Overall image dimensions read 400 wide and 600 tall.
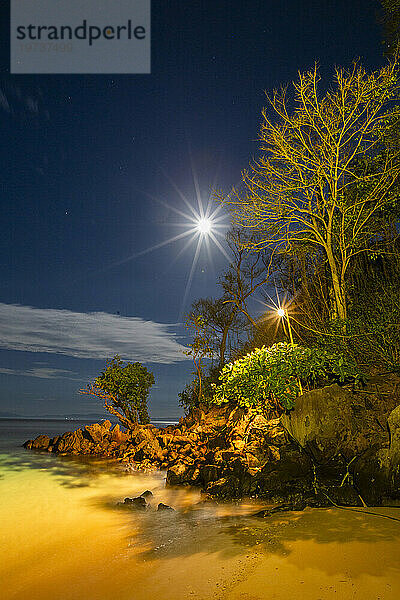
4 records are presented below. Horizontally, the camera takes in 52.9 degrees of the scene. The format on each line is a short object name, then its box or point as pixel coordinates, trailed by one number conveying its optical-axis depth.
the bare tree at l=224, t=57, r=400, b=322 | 11.11
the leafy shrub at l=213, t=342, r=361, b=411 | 9.12
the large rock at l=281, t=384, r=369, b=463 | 8.56
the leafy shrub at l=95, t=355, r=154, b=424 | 22.44
